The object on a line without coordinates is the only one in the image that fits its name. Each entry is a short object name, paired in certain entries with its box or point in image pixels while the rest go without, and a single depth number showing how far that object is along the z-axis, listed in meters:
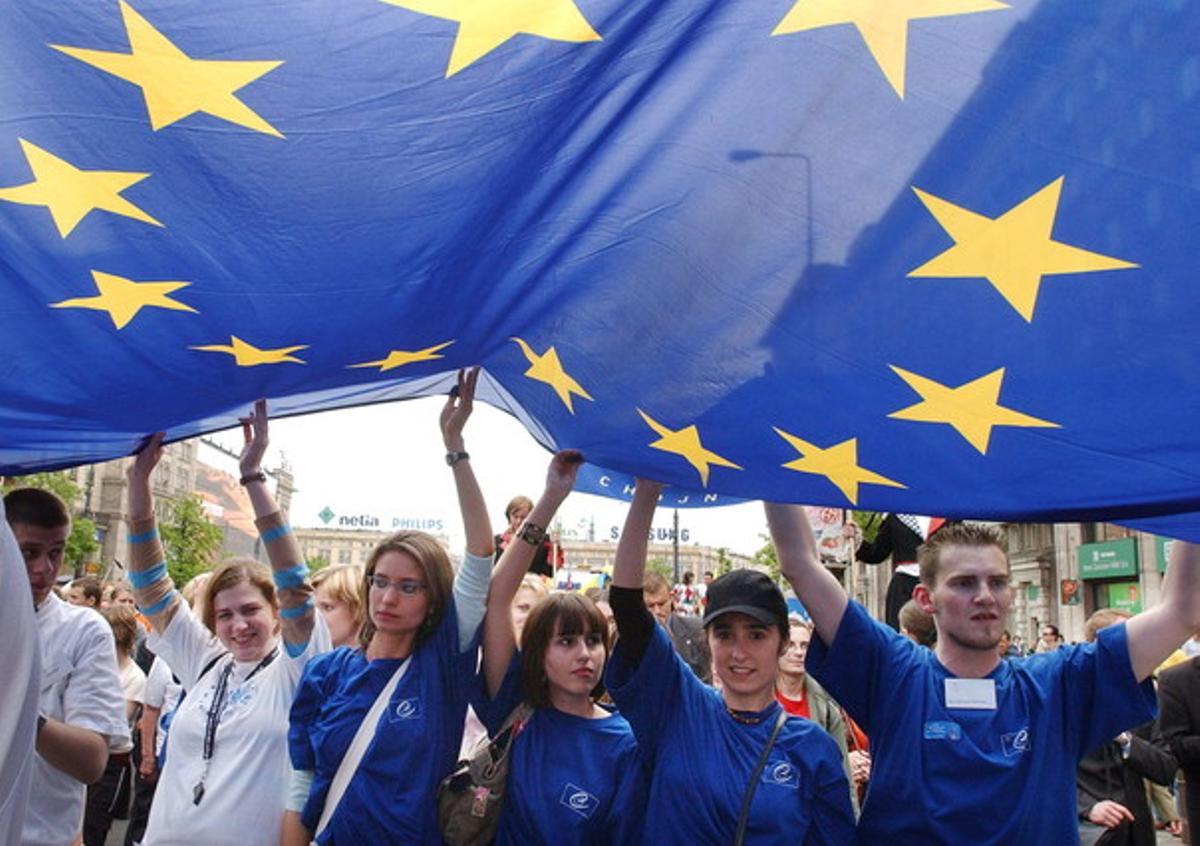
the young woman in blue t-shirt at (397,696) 3.36
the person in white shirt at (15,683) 1.93
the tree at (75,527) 46.25
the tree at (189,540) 65.81
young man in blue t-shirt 2.94
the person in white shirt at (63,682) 3.53
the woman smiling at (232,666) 3.75
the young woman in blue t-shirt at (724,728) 3.14
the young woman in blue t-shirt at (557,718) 3.44
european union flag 2.23
